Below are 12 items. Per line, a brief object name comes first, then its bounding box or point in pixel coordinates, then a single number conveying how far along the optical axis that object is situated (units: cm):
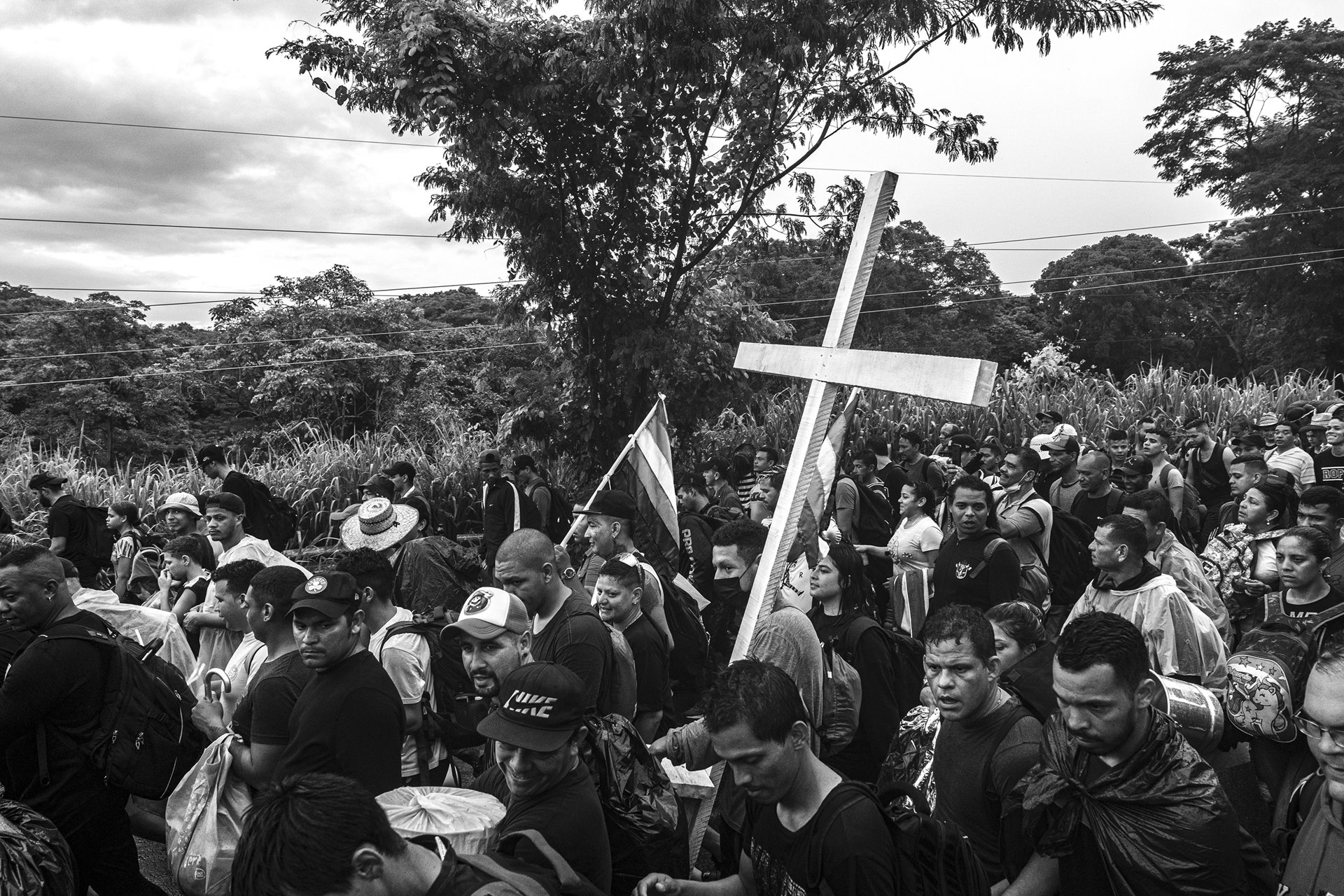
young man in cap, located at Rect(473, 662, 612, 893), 275
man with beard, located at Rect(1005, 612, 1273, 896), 256
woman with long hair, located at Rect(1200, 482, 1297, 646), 543
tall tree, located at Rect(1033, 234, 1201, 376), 4044
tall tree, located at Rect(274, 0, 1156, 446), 1091
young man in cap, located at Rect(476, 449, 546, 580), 980
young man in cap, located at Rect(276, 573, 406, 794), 343
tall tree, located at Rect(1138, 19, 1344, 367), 2986
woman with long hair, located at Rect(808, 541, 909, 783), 418
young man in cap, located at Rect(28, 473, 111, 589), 856
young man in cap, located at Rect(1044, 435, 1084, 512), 803
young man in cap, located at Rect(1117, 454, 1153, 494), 838
